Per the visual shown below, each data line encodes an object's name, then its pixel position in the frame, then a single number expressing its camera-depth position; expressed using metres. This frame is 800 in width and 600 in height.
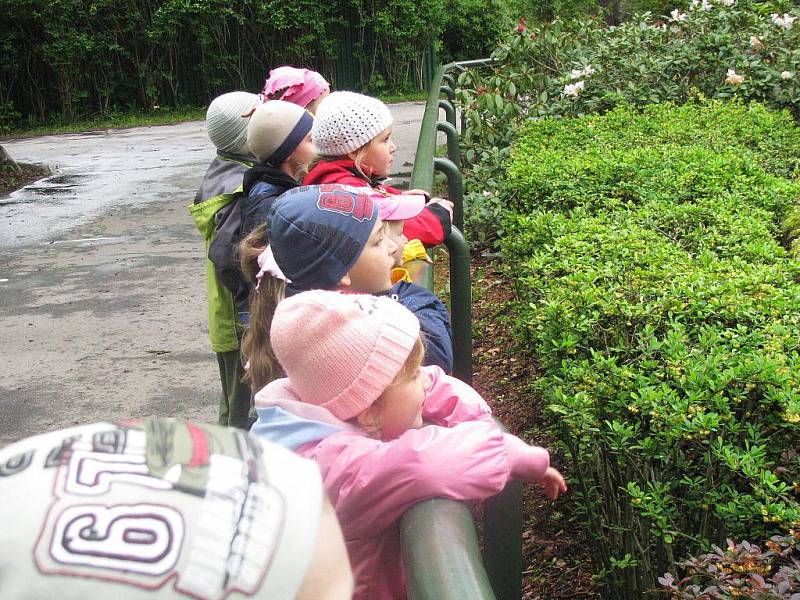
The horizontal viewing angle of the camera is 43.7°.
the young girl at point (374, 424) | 1.58
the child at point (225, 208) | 3.60
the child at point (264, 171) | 3.40
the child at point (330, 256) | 2.54
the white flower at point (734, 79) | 7.90
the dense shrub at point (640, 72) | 8.04
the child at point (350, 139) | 3.63
